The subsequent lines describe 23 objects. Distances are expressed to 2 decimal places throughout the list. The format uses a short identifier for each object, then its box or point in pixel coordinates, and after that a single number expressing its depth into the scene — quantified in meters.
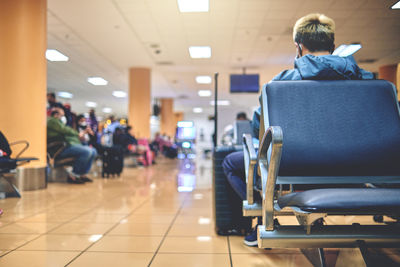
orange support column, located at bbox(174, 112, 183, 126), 31.56
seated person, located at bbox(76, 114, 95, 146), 6.32
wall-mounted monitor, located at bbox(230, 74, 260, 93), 11.08
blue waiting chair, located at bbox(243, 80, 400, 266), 1.31
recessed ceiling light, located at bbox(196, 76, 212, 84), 13.26
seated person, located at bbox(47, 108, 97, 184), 5.42
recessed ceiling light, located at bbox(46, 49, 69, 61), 9.25
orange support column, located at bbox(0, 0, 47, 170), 4.51
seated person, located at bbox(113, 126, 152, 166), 8.20
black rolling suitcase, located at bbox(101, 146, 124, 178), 6.61
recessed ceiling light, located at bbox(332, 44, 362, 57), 7.73
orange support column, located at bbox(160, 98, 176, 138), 20.78
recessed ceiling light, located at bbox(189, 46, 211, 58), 8.93
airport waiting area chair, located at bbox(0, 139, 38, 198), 3.78
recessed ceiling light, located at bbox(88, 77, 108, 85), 13.32
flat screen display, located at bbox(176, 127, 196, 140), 11.23
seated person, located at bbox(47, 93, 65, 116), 5.88
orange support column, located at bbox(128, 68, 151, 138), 11.33
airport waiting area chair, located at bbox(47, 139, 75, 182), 5.39
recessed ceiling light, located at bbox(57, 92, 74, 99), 16.91
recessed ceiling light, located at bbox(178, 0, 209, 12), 5.89
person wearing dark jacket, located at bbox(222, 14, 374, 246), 1.39
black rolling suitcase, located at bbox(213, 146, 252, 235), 2.33
